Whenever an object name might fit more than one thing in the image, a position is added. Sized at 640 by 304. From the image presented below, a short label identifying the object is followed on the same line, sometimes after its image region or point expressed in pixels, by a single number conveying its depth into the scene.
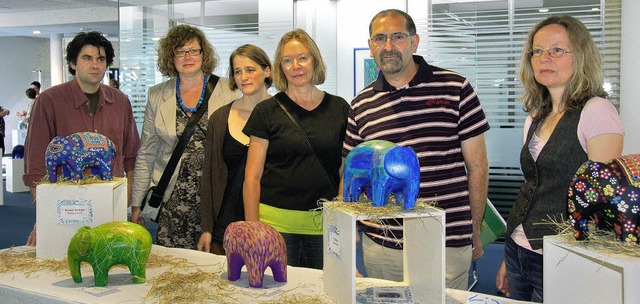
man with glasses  2.48
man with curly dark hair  3.06
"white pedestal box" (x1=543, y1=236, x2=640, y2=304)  1.49
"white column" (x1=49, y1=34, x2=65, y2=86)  8.15
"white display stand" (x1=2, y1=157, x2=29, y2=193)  10.64
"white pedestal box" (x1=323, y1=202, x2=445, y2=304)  1.83
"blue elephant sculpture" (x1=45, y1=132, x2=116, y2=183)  2.49
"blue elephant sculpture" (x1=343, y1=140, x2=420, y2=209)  1.92
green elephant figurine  2.11
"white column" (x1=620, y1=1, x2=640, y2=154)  5.97
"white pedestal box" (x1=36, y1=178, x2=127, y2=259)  2.46
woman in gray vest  2.06
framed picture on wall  8.23
